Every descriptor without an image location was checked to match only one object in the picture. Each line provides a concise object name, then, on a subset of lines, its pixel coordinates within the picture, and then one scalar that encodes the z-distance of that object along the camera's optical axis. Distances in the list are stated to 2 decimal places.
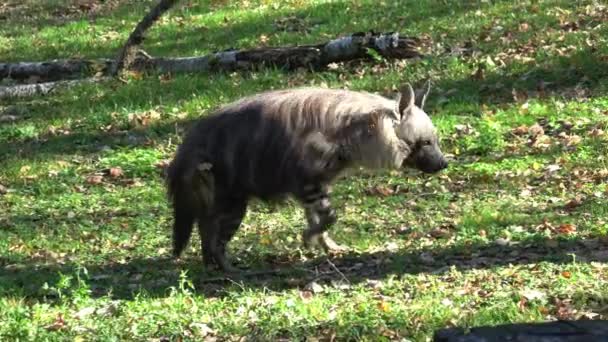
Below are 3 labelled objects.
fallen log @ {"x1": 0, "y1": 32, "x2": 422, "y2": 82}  30.05
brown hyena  16.81
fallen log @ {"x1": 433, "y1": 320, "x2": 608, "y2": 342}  10.90
